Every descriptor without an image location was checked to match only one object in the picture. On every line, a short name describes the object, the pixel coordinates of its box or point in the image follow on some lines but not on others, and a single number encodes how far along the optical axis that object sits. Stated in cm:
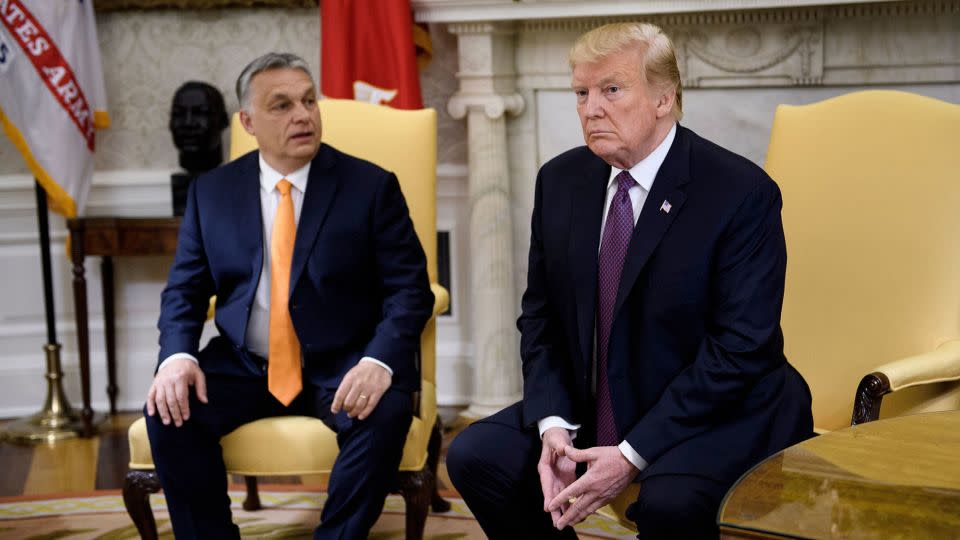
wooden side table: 434
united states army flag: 417
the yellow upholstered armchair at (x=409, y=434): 266
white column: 431
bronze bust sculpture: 434
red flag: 423
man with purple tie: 215
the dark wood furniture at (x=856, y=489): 148
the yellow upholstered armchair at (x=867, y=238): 273
